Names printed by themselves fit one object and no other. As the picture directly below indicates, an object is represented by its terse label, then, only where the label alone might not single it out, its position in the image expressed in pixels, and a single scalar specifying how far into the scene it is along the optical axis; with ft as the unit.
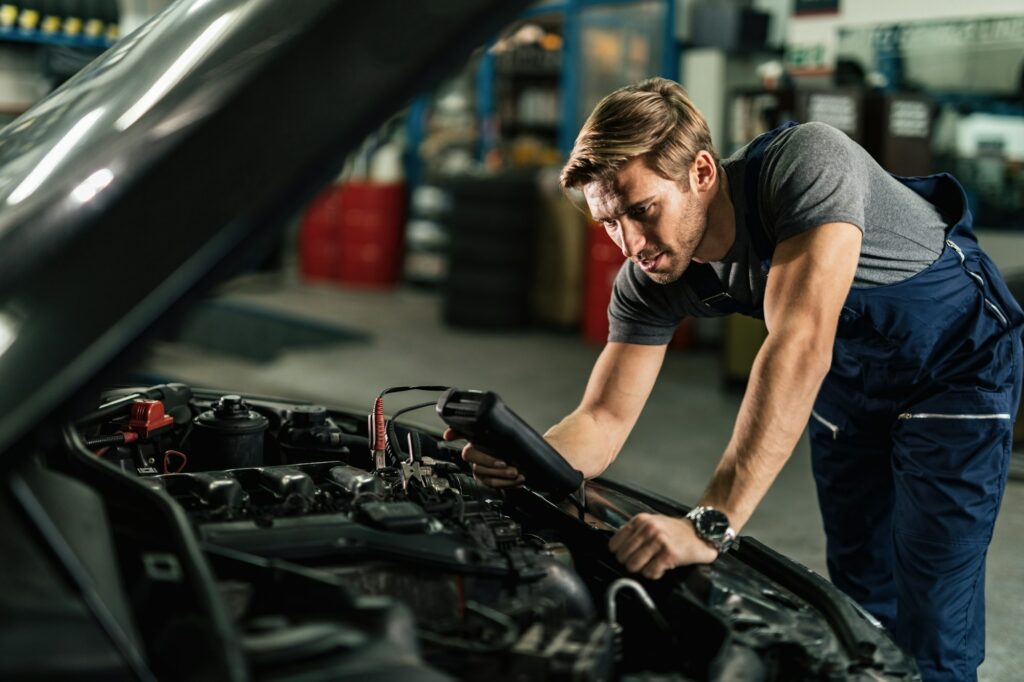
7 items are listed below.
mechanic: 5.39
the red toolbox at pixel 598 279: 21.33
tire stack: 22.76
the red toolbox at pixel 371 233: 29.45
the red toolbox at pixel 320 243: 30.42
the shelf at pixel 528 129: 29.45
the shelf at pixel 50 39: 18.39
